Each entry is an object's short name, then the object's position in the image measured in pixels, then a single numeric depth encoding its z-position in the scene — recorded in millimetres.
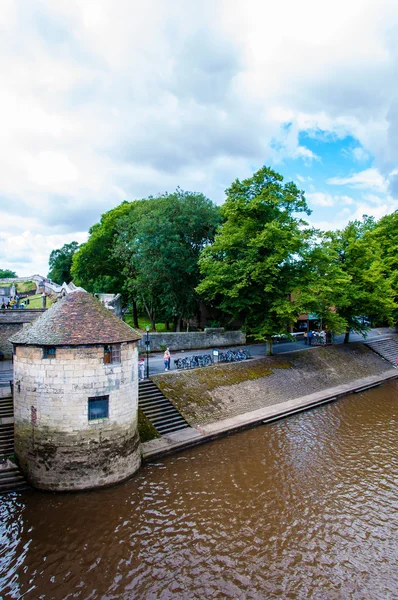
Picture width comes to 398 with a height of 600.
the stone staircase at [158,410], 16922
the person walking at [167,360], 20969
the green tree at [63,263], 66562
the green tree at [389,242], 40738
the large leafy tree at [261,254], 24703
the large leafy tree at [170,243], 28656
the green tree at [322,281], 25500
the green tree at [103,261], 38750
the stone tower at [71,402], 12219
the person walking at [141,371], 19188
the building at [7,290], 46438
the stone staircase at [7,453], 12227
